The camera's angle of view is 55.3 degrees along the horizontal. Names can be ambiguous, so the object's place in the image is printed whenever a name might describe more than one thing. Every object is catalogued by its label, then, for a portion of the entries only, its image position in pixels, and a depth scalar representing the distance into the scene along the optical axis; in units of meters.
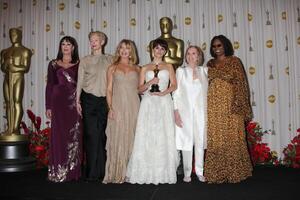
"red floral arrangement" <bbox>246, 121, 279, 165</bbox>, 4.17
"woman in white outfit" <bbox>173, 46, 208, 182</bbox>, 3.11
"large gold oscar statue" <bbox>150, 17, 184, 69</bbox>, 3.97
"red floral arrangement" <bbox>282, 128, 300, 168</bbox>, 3.98
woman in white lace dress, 3.00
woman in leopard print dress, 3.01
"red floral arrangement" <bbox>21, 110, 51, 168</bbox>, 4.38
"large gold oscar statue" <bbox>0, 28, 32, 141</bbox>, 4.25
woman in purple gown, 3.35
